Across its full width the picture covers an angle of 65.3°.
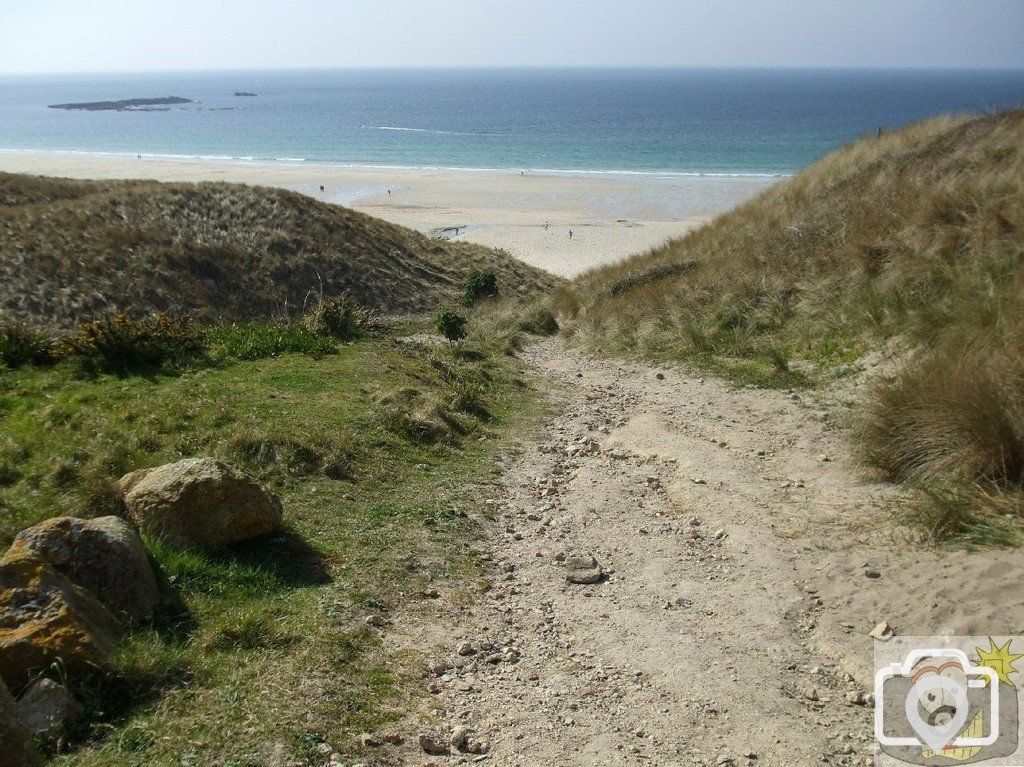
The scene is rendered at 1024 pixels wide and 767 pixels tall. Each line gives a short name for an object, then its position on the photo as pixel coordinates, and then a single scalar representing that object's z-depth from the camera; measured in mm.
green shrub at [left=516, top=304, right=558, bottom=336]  17484
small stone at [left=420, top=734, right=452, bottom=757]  4219
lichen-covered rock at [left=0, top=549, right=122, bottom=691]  3971
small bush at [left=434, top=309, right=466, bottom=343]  14578
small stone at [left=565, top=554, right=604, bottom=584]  6320
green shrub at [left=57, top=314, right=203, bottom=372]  10234
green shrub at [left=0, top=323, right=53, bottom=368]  10242
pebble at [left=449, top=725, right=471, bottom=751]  4289
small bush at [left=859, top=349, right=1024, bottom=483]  5820
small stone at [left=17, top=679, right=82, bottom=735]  3770
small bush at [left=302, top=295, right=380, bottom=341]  13156
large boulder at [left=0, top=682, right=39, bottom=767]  3189
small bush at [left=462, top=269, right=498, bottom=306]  20500
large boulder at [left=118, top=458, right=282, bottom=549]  5801
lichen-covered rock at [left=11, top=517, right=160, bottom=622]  4773
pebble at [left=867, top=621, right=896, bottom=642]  4816
